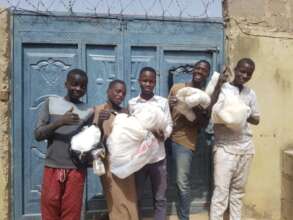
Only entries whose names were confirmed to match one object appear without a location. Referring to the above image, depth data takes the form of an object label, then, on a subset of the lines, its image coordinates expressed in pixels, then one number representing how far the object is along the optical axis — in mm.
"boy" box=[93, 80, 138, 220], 2675
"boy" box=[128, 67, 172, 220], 2754
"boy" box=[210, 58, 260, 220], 2896
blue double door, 3038
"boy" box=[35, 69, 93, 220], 2516
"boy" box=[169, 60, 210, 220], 2904
